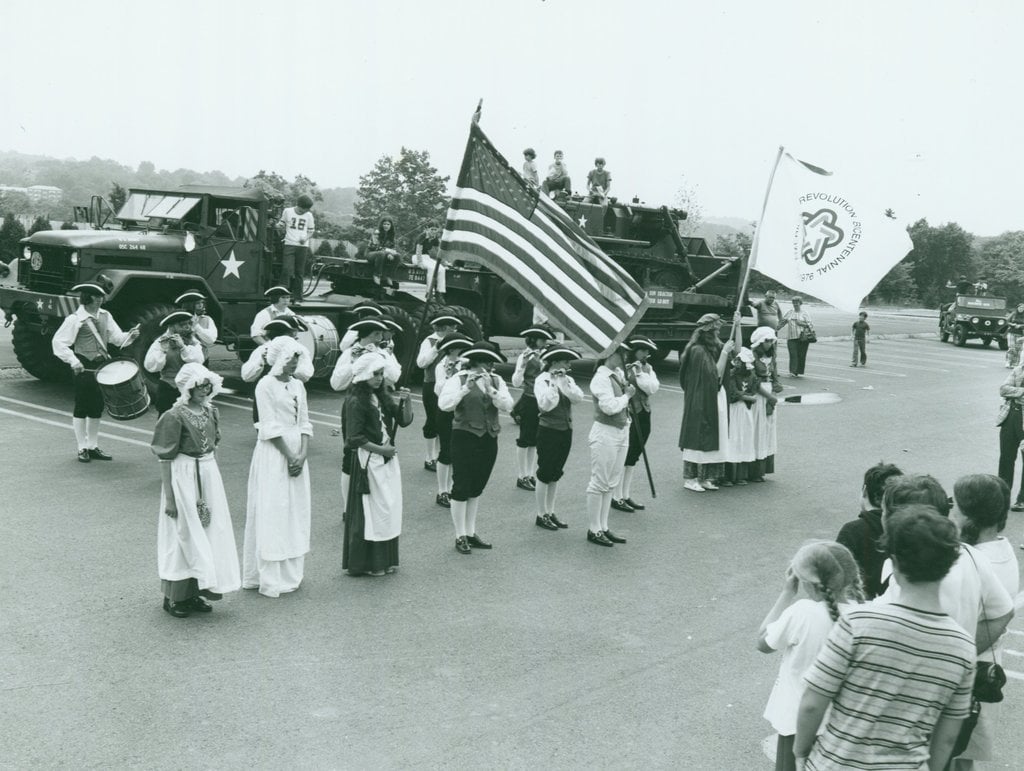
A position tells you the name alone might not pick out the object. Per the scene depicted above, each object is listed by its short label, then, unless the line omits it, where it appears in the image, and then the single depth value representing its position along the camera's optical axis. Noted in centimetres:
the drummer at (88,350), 1120
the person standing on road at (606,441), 909
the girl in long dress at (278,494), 743
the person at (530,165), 2070
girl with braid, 404
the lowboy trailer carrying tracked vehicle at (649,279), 2016
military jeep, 3300
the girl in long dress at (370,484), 785
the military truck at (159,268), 1468
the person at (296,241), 1709
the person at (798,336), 2217
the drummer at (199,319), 1188
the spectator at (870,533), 529
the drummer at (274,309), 1281
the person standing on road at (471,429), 859
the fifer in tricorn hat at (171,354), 912
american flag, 824
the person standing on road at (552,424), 925
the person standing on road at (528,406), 1078
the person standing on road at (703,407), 1149
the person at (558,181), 2203
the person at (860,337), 2477
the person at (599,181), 2261
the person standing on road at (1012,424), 1089
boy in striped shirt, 337
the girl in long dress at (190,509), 684
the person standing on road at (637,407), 1005
